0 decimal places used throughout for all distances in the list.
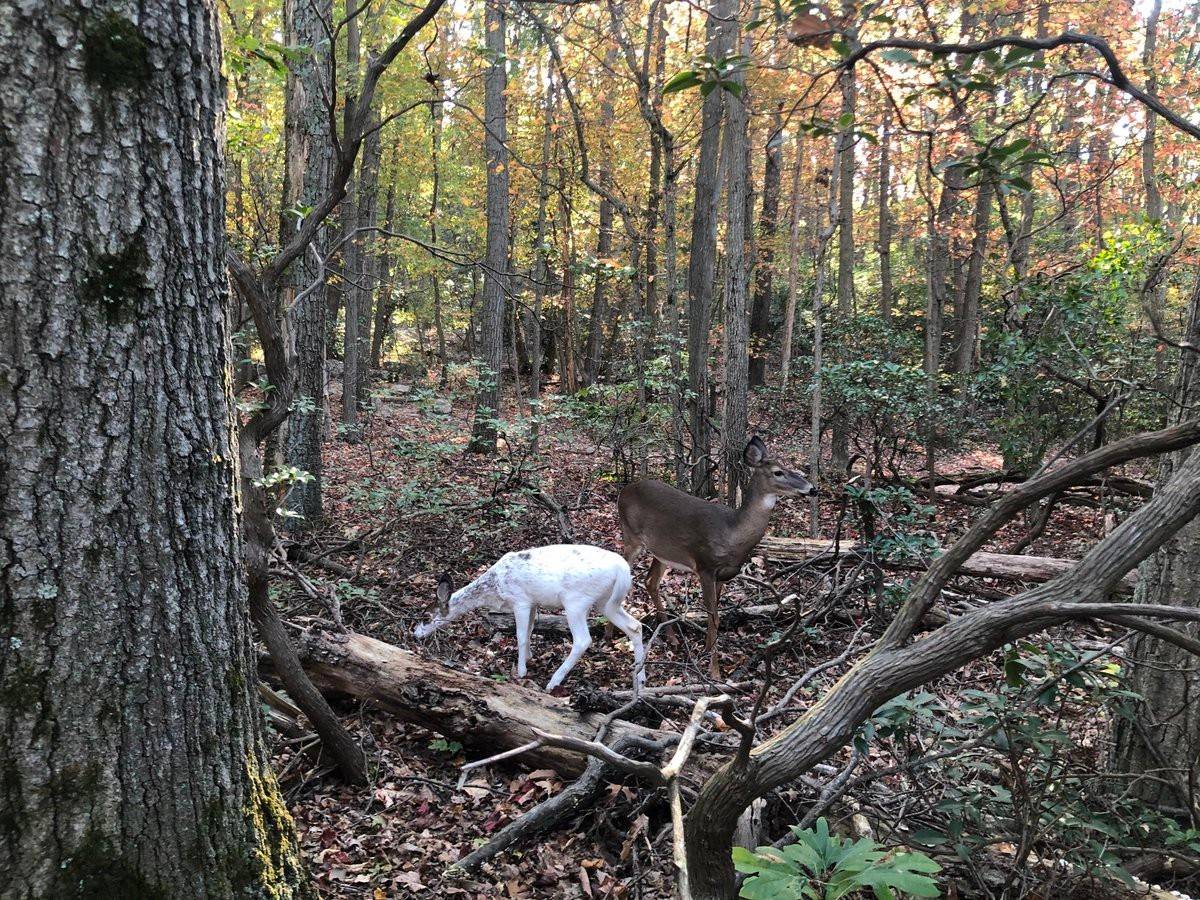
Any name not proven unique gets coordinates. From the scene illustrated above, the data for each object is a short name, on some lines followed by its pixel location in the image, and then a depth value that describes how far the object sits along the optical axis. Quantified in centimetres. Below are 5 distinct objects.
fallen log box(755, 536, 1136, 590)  662
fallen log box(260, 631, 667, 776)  423
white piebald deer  543
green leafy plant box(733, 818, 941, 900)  179
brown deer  632
